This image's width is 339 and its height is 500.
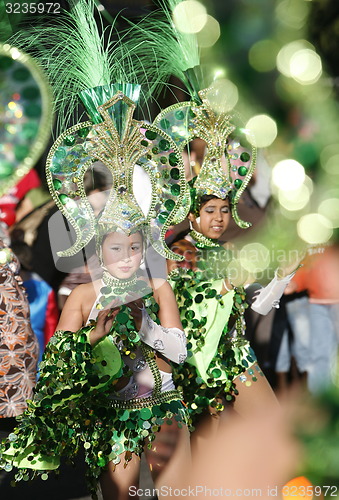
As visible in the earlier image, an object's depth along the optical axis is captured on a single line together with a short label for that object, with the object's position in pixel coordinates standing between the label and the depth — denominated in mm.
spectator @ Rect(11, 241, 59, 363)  6906
